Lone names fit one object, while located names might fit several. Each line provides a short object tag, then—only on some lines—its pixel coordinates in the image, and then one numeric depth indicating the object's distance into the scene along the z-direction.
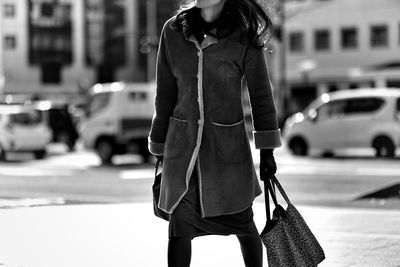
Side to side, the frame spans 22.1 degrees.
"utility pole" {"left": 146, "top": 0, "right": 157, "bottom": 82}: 81.38
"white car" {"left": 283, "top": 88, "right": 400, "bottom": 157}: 26.38
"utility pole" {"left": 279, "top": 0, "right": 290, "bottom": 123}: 55.33
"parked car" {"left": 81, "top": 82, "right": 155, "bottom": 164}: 25.62
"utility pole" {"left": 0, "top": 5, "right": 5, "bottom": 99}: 84.20
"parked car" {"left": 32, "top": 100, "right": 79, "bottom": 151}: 38.97
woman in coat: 5.02
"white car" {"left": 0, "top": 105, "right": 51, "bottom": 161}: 29.39
